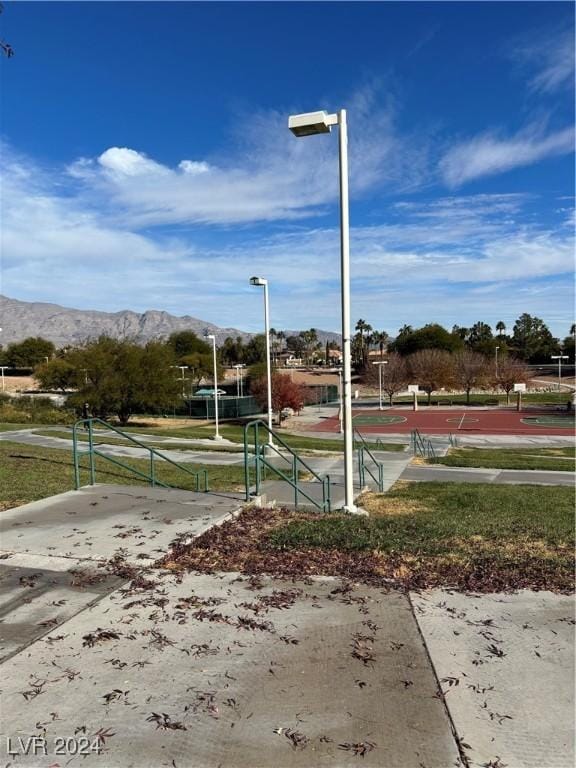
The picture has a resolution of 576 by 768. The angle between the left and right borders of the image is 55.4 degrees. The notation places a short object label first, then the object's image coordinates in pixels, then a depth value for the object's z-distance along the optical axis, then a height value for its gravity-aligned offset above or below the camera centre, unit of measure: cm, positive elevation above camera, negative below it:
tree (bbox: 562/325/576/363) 11862 +458
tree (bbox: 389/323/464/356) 10455 +576
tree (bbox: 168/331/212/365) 12850 +727
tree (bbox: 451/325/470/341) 14025 +972
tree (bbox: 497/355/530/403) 6203 -84
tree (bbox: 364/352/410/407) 6581 -68
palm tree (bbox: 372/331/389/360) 12988 +781
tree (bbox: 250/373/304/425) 4553 -179
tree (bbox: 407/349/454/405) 6606 -24
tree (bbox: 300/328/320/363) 15988 +914
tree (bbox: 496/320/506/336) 14962 +1127
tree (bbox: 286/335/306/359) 17265 +814
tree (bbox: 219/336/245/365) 12862 +531
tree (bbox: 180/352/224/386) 9254 +150
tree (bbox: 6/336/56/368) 12012 +556
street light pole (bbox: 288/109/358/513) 799 +144
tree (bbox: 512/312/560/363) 12544 +616
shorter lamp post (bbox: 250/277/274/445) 1864 +251
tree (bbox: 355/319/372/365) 11522 +675
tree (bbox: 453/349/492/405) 6656 -61
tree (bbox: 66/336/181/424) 4038 -37
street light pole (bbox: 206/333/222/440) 2951 +213
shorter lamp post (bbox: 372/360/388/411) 6153 -43
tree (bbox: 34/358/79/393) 4219 +19
